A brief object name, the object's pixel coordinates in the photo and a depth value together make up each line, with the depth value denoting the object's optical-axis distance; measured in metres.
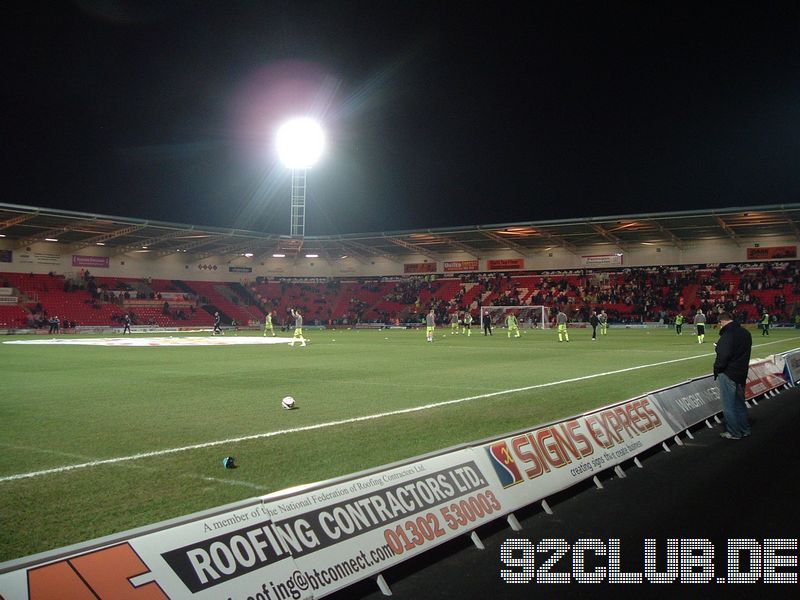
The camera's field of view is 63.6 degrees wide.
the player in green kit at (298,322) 32.61
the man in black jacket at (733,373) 9.94
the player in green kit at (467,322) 47.65
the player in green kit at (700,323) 34.62
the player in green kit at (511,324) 43.46
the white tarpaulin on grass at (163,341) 35.50
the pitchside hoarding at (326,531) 3.27
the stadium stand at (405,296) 57.56
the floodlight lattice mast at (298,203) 68.19
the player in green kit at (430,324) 38.03
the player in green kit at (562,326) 37.25
